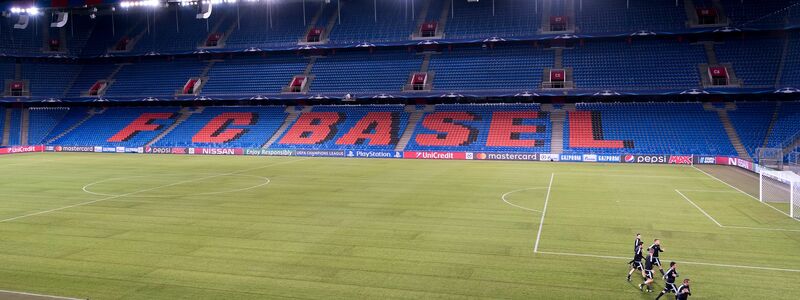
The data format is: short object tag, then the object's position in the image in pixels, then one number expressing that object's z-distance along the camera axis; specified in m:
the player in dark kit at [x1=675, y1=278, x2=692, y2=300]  10.88
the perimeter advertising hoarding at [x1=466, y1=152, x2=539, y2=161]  46.84
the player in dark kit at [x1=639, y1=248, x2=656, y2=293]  12.77
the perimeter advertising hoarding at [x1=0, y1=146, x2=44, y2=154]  56.24
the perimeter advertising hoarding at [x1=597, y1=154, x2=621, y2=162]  44.88
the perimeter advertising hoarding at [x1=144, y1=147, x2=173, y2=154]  56.19
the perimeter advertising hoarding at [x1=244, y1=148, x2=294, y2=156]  52.53
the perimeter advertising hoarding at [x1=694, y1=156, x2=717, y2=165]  42.66
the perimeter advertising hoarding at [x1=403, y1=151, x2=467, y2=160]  48.25
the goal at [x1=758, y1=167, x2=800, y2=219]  22.81
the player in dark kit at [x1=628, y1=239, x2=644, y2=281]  13.47
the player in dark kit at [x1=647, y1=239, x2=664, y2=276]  13.31
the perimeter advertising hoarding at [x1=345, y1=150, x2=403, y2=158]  49.69
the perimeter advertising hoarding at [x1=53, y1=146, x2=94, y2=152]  58.91
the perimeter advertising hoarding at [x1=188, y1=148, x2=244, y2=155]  53.72
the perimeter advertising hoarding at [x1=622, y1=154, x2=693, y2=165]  43.03
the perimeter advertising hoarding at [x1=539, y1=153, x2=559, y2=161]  46.34
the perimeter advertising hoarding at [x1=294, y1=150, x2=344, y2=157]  51.34
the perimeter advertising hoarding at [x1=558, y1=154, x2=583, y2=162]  45.91
